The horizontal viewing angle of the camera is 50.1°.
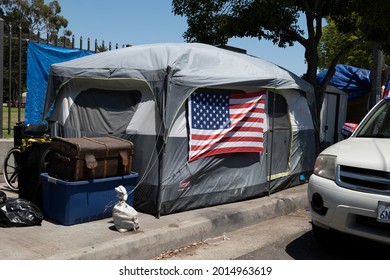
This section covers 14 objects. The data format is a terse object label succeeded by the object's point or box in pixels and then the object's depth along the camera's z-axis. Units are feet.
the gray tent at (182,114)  19.30
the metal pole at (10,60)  24.53
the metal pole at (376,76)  40.29
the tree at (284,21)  30.27
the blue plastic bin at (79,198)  17.19
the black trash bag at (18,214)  16.75
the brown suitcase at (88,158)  17.25
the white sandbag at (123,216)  16.58
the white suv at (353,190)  13.41
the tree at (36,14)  149.07
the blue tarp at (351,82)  46.21
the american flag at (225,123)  20.34
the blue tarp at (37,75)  28.50
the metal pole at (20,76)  25.18
